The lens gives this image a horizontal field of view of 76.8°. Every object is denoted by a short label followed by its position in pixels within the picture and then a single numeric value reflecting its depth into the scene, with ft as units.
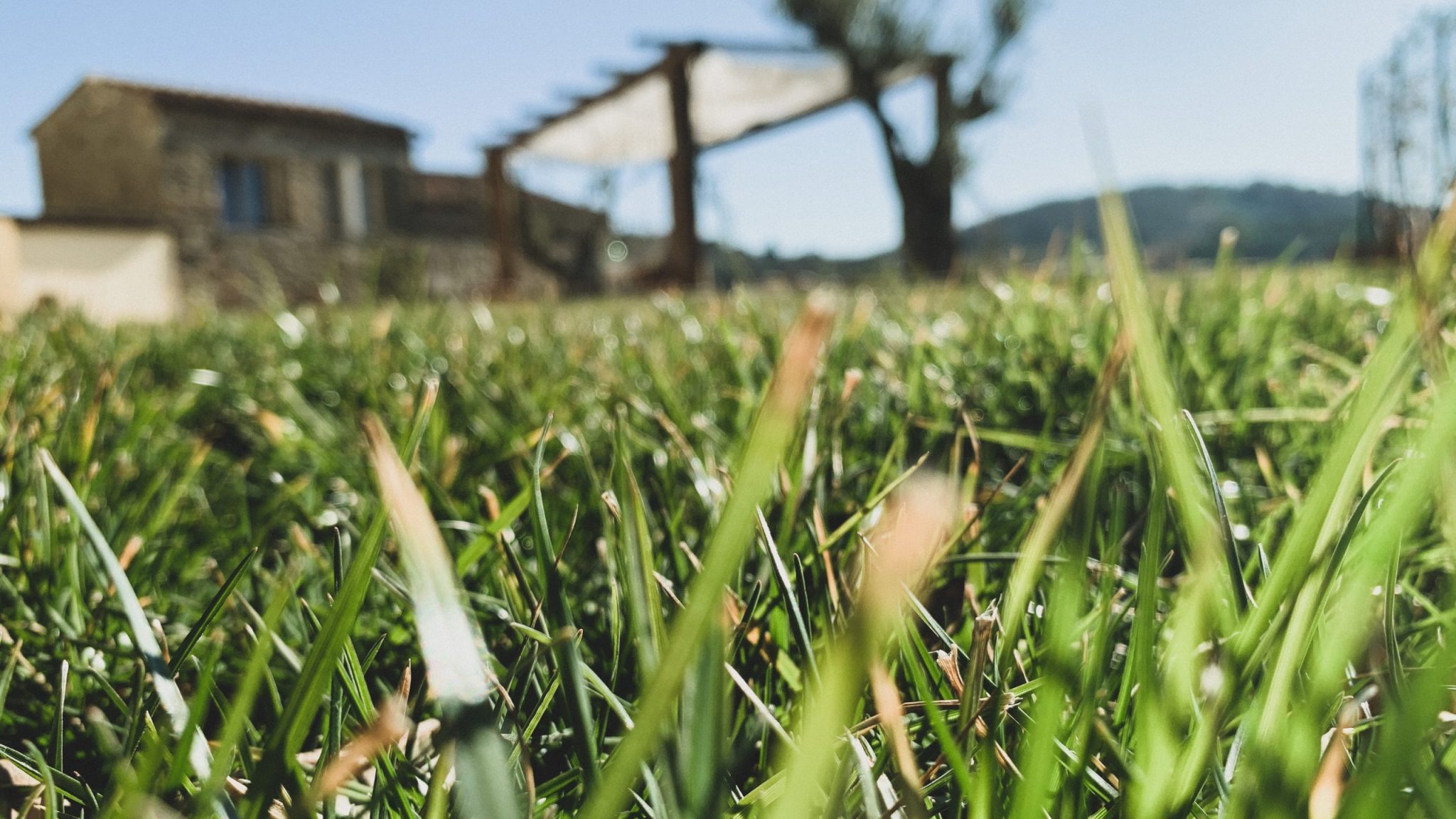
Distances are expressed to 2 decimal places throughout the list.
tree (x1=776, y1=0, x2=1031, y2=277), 39.01
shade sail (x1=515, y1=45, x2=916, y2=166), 33.65
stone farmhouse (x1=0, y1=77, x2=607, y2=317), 48.88
